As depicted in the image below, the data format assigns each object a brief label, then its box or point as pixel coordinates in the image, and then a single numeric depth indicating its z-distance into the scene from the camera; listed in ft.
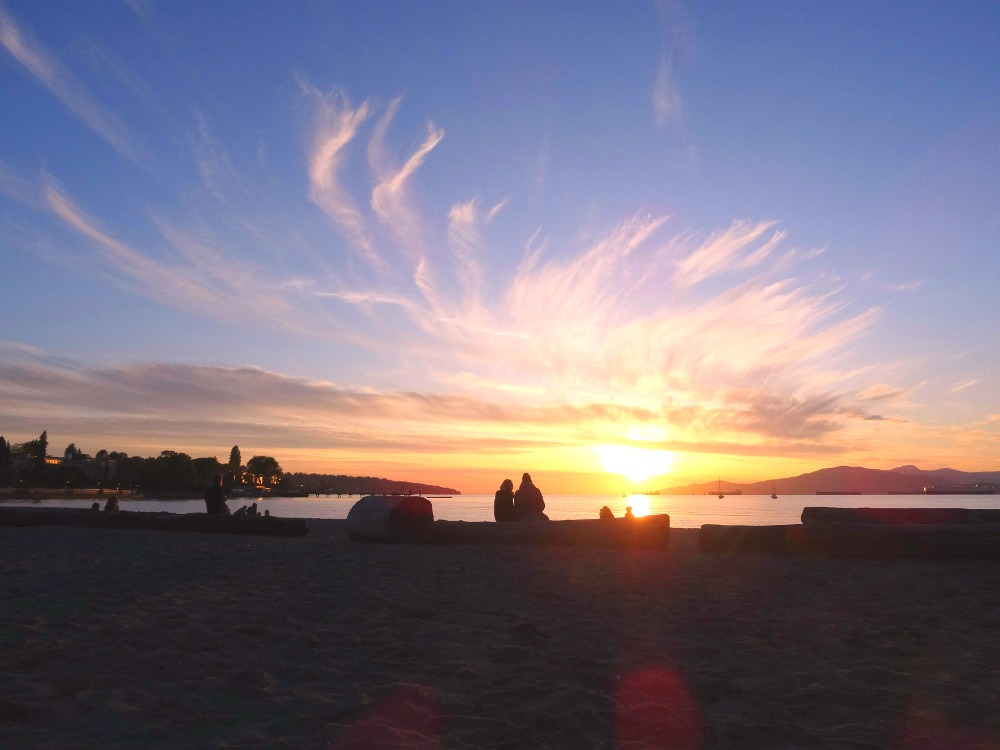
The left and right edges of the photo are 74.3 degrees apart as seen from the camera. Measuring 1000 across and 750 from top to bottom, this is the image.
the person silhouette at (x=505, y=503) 65.36
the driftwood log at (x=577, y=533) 54.54
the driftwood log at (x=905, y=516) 49.83
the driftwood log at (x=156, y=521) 61.21
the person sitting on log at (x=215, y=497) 69.15
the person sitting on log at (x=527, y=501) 64.85
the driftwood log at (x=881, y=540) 44.42
